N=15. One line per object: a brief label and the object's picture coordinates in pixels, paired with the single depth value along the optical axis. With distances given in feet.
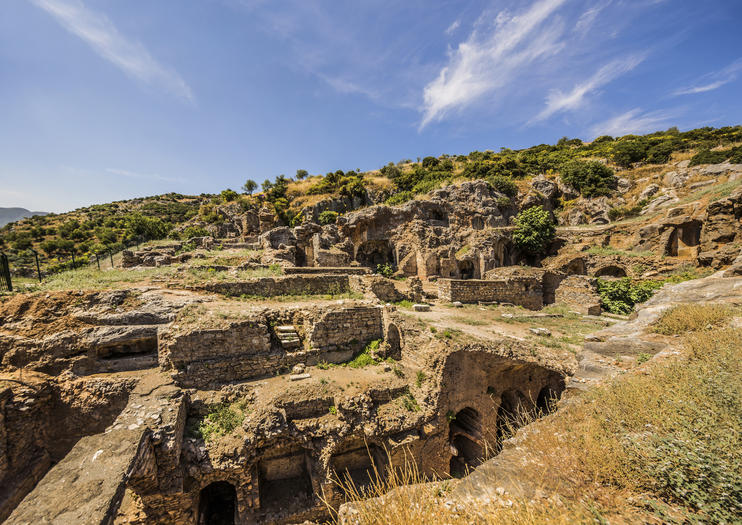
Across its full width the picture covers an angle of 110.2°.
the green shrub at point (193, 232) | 128.57
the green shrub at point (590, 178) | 105.50
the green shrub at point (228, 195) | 194.70
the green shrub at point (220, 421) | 20.63
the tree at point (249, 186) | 232.73
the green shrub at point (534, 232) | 79.92
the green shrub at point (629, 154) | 123.85
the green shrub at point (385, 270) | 77.39
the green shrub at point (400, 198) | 118.11
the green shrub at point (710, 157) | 90.38
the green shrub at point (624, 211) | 83.82
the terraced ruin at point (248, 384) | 18.10
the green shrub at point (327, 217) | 127.49
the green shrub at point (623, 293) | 46.19
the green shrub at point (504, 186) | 101.76
